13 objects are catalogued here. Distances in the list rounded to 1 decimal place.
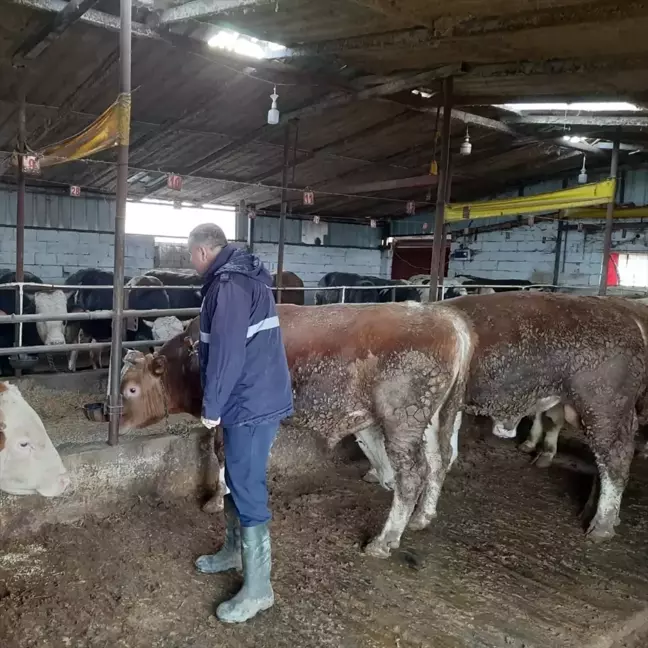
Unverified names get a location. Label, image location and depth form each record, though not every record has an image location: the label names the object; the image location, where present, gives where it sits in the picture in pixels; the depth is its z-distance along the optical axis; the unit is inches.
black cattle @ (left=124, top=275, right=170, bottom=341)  348.5
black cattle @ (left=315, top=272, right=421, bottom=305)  510.3
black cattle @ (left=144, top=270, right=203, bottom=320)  386.3
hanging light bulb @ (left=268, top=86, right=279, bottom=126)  286.5
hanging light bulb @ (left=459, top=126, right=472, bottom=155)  319.6
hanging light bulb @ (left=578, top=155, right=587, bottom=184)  467.2
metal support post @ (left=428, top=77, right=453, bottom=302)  262.1
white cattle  112.0
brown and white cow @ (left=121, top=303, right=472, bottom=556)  134.4
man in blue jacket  98.6
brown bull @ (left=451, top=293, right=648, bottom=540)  148.2
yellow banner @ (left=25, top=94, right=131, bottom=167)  141.3
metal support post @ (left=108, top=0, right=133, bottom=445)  139.9
